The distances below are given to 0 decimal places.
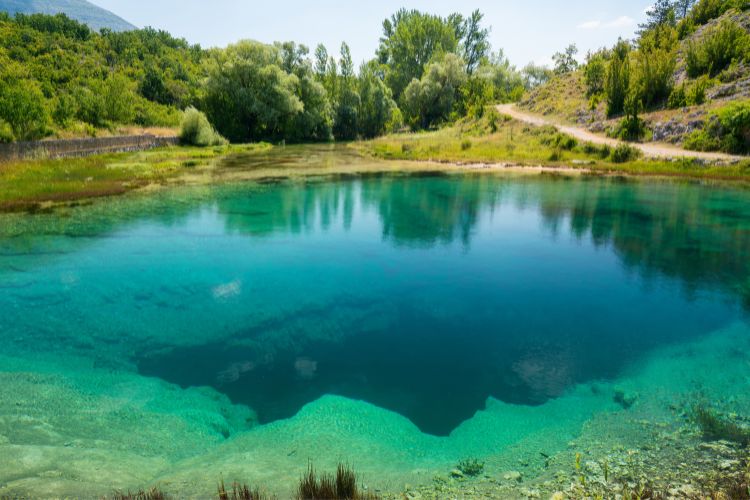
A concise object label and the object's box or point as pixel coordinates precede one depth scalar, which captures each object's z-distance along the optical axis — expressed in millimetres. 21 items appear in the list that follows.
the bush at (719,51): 34094
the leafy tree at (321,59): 77188
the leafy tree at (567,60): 77312
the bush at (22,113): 32969
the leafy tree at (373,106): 67000
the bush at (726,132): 25875
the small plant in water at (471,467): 5215
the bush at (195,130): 46531
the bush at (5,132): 31859
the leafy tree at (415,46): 87688
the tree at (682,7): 66188
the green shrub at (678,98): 32906
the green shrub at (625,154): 29594
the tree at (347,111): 66256
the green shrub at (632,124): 33000
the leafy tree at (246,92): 53750
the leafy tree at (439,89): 66125
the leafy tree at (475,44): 94750
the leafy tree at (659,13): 65094
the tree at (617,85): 37094
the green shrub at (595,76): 43781
